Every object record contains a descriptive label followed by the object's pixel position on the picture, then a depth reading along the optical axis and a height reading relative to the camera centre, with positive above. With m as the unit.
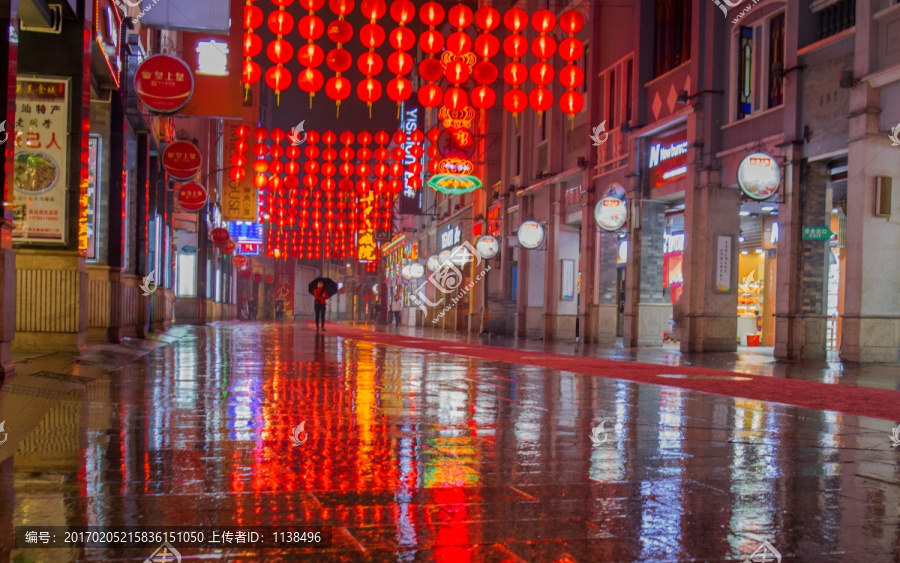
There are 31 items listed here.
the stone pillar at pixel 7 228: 8.97 +0.44
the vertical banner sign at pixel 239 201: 44.19 +3.73
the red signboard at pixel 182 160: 21.08 +2.79
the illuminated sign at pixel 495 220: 37.22 +2.52
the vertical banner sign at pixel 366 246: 65.44 +2.25
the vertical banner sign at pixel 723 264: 21.17 +0.44
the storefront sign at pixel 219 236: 38.53 +1.68
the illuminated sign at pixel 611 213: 23.66 +1.85
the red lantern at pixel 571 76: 20.59 +4.93
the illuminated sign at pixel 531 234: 29.81 +1.55
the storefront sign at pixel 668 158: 22.45 +3.34
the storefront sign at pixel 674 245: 30.31 +1.30
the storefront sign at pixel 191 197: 26.36 +2.32
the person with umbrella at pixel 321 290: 31.78 -0.58
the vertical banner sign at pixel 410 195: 49.50 +4.77
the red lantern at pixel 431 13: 19.88 +6.19
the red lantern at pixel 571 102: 21.14 +4.42
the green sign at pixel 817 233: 17.78 +1.05
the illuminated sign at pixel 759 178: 17.47 +2.14
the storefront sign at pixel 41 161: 12.49 +1.61
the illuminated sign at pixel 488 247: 34.12 +1.23
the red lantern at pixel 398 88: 21.17 +4.68
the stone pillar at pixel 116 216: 16.66 +1.07
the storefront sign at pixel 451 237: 45.31 +2.17
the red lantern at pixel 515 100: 21.52 +4.53
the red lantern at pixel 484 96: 20.78 +4.44
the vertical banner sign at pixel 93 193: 16.38 +1.48
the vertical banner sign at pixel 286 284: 85.44 -1.02
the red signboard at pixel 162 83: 16.09 +3.56
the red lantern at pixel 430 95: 21.95 +4.70
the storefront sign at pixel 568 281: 30.44 -0.07
